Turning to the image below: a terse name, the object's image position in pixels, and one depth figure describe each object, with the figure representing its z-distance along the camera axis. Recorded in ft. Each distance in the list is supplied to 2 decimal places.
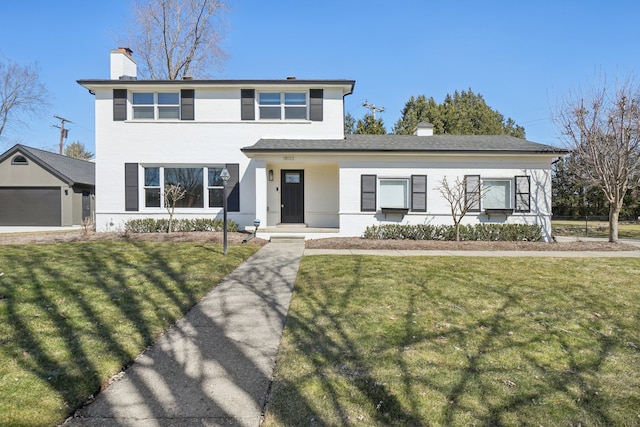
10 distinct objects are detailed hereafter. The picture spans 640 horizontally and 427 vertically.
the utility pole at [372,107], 132.05
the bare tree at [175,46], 77.46
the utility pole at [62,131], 109.27
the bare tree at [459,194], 41.75
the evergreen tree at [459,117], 105.91
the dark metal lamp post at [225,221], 29.94
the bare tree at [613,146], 40.29
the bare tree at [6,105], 88.07
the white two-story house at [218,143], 47.78
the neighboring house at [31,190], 68.18
